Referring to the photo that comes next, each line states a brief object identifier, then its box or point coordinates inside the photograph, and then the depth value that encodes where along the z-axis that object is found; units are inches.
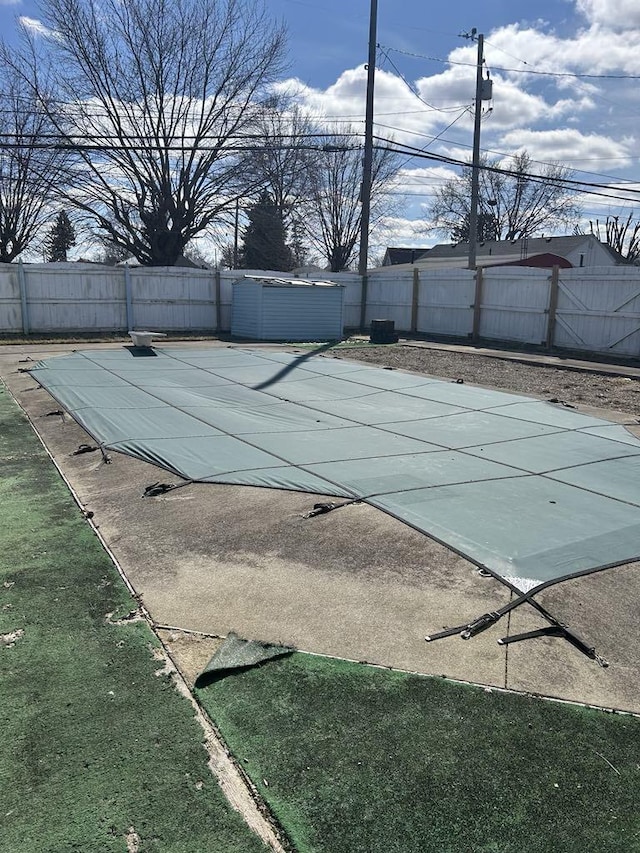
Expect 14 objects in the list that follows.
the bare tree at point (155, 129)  863.7
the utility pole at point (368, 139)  726.5
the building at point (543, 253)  1126.4
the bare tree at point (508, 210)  1702.8
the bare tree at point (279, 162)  949.8
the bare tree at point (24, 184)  877.2
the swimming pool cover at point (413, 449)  151.7
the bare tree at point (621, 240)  1483.8
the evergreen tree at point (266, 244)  1358.3
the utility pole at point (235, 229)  1047.6
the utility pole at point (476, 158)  744.3
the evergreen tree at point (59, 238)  1053.2
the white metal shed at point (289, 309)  645.3
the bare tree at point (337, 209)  1403.8
